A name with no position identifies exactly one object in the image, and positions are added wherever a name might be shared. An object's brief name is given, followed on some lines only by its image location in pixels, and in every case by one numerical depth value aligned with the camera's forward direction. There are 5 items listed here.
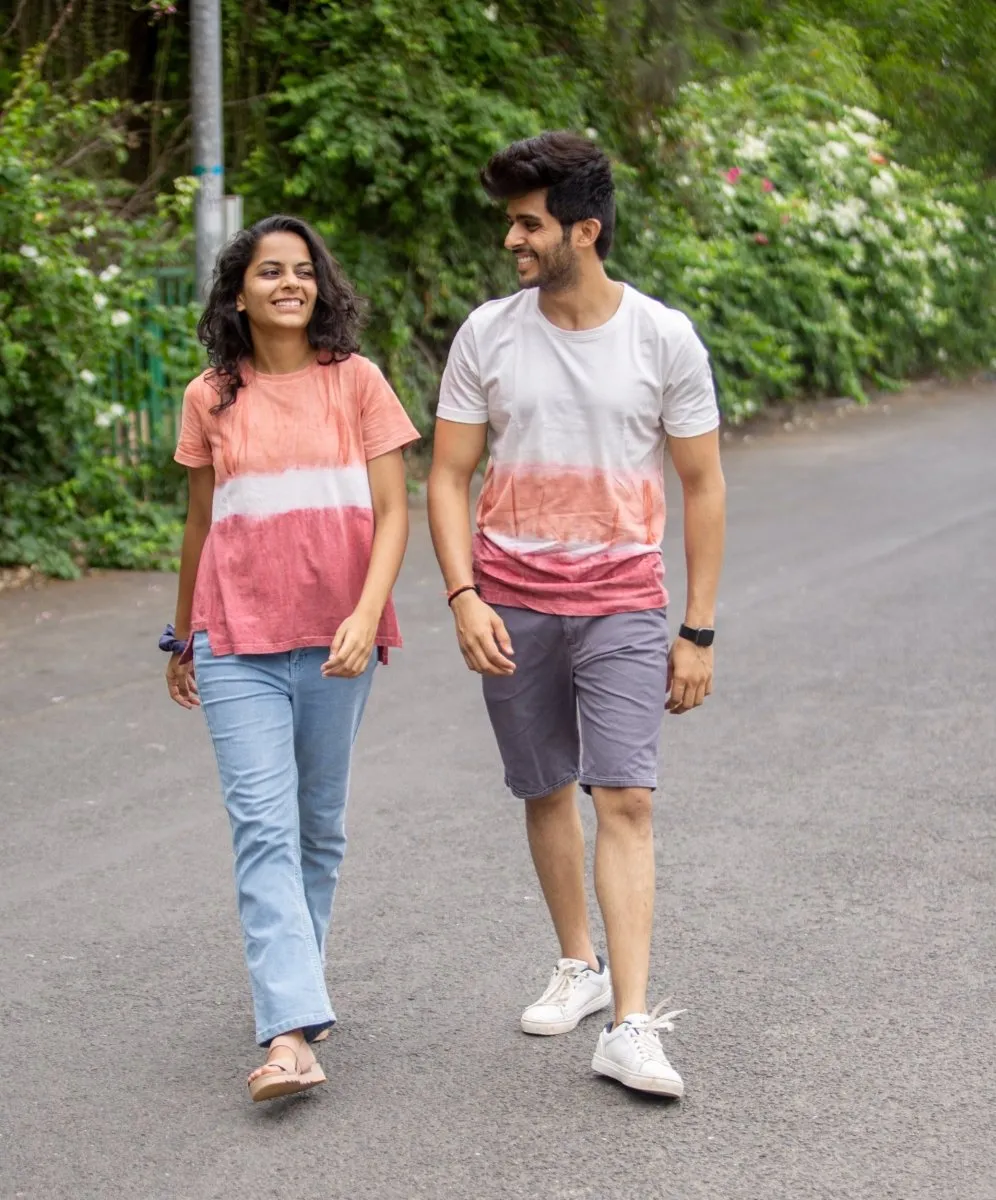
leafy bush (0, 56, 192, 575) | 9.60
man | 4.01
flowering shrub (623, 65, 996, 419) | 14.97
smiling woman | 3.88
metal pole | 10.23
